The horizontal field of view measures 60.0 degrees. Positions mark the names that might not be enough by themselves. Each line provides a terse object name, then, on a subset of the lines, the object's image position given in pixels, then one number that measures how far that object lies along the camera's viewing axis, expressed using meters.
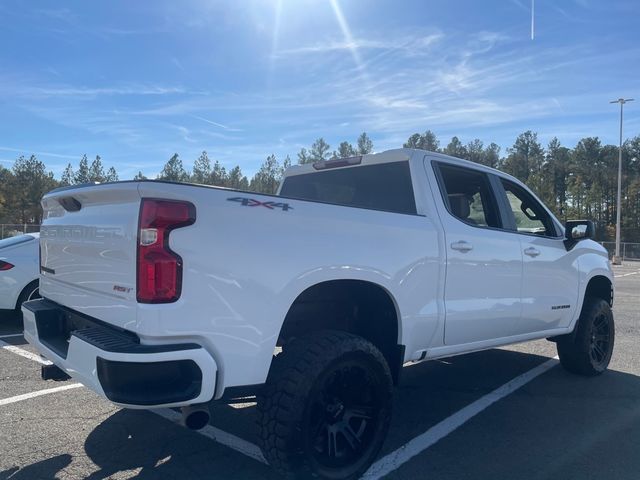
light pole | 37.22
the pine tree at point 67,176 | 70.62
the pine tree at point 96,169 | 68.00
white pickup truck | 2.70
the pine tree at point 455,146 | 80.00
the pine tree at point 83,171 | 68.50
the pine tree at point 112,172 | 69.44
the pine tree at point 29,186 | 60.62
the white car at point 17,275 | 7.51
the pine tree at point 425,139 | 66.93
